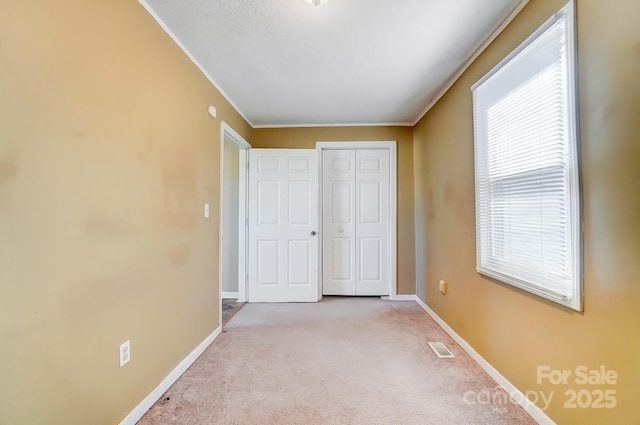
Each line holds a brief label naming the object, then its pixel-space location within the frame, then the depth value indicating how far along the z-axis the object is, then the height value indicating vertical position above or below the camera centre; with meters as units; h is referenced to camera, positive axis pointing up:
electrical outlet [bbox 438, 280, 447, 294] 2.61 -0.68
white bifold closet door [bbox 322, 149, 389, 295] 3.67 -0.07
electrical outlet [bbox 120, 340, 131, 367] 1.39 -0.70
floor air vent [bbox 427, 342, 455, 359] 2.13 -1.07
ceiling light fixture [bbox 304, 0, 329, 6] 1.49 +1.18
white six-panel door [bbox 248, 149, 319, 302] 3.49 -0.06
